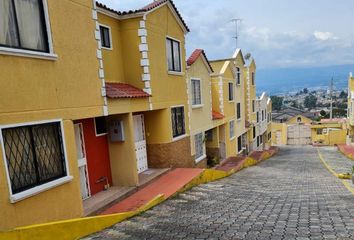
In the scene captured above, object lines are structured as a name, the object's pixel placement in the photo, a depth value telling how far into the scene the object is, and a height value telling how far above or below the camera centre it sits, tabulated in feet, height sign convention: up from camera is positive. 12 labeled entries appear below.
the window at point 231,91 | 73.71 +0.16
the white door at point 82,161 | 29.60 -6.01
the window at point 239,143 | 82.78 -14.62
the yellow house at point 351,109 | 108.17 -9.20
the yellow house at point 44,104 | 18.51 -0.04
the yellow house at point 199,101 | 50.98 -1.29
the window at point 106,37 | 33.44 +7.09
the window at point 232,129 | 74.98 -9.38
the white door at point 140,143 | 39.50 -6.11
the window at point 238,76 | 81.12 +4.18
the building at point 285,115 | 254.72 -24.50
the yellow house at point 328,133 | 141.77 -23.73
